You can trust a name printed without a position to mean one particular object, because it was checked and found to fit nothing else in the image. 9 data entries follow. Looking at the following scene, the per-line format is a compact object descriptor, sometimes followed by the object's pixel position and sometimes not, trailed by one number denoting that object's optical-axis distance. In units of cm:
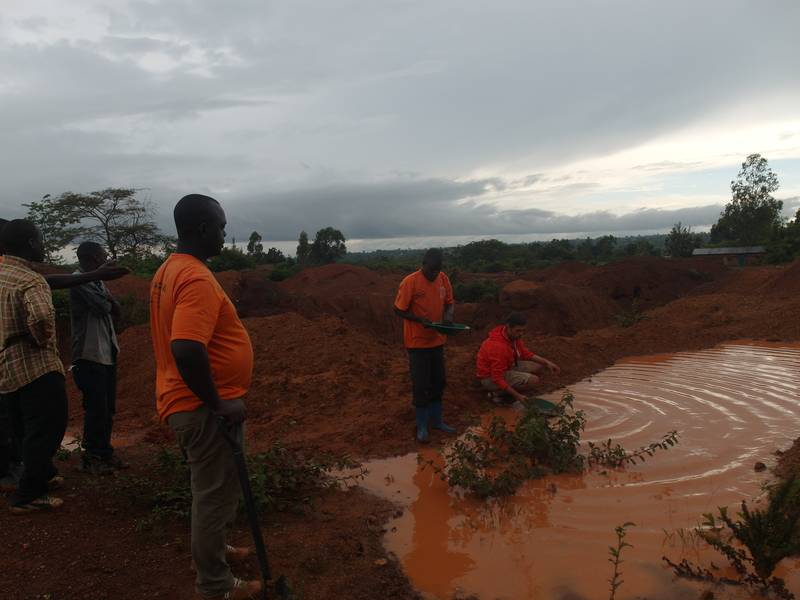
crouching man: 609
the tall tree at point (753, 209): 4206
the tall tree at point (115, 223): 2305
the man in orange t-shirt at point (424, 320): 519
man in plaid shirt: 334
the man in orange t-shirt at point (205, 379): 232
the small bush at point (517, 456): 410
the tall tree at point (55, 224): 2216
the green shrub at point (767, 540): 272
